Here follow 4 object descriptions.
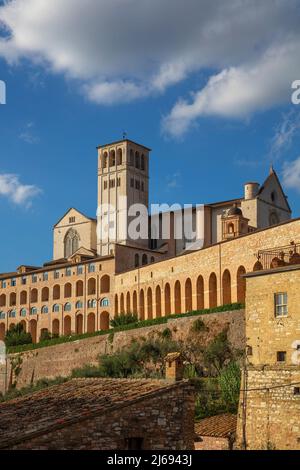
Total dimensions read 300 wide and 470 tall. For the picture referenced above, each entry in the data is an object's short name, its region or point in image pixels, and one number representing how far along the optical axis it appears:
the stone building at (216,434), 29.65
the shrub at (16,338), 80.25
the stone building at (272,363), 27.66
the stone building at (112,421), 19.70
